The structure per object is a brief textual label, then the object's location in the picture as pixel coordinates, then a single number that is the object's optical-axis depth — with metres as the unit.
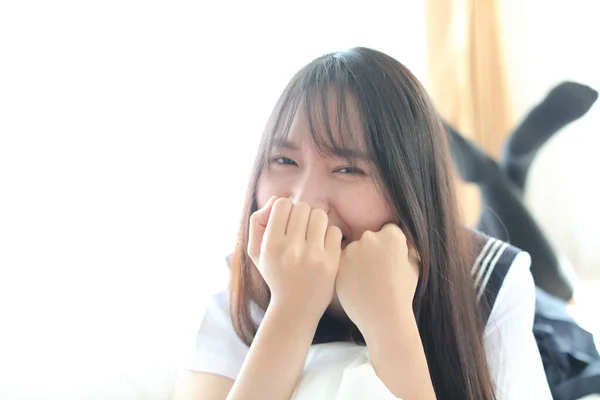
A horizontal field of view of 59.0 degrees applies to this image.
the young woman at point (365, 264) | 0.60
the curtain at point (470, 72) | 1.26
